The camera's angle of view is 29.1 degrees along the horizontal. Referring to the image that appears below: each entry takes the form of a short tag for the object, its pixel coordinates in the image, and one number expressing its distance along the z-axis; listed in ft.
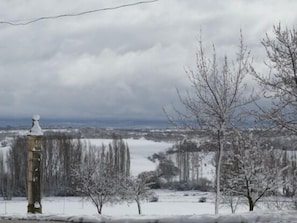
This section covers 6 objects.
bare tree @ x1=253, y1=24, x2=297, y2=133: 54.60
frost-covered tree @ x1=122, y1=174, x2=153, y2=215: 239.09
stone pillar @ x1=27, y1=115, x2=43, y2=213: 45.78
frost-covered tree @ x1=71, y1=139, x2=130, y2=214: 221.66
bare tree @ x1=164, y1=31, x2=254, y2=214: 65.87
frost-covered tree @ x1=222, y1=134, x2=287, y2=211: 96.73
